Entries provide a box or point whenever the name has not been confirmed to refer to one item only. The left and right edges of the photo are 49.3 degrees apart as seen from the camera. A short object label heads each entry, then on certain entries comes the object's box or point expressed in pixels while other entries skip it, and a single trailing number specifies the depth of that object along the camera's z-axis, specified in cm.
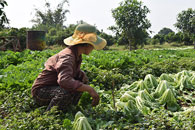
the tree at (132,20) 2633
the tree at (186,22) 3782
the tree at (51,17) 4425
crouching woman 271
